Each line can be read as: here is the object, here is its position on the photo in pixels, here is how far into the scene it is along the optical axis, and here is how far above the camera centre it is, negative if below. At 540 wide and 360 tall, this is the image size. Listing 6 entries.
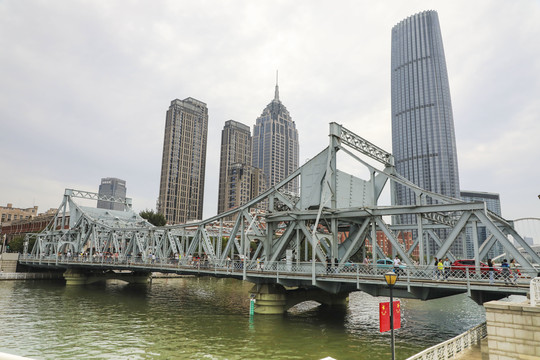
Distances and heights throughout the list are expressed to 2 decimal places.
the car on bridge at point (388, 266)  25.47 -1.34
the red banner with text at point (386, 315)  14.41 -2.75
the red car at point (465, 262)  30.20 -1.06
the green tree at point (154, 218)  100.88 +6.87
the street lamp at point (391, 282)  13.87 -1.36
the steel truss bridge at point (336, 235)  23.38 +1.05
